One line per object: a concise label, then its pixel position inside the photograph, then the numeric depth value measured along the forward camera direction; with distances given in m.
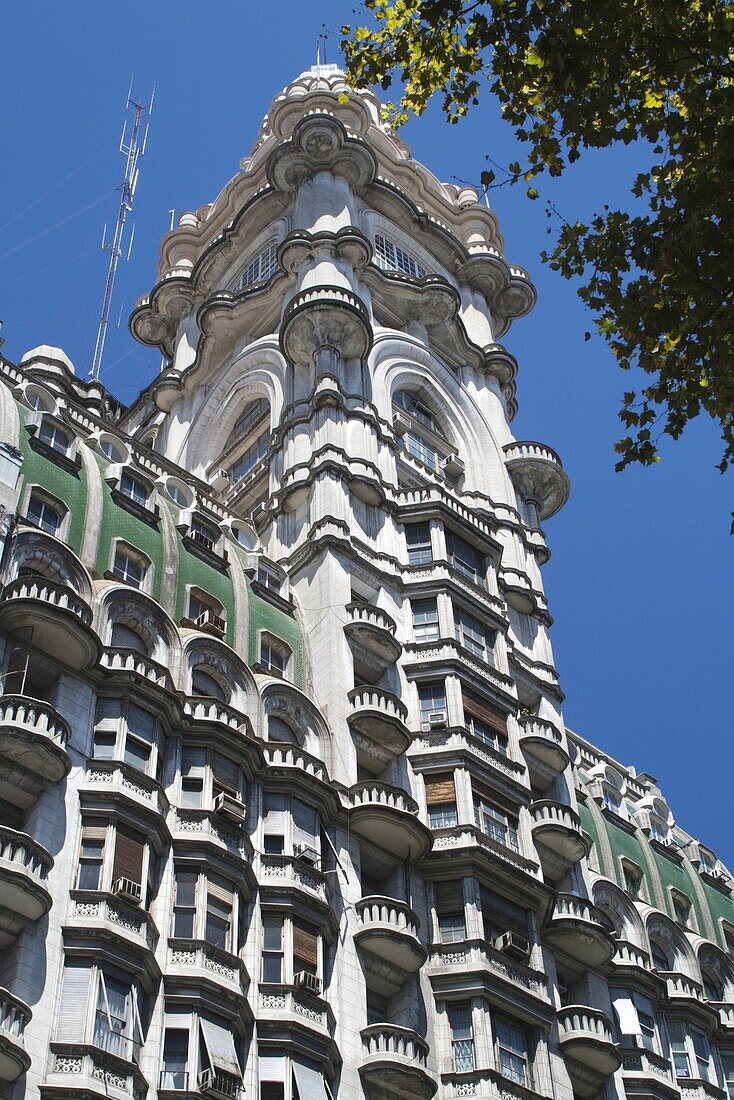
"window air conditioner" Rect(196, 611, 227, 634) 48.09
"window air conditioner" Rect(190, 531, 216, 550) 51.79
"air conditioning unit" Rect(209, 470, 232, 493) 68.12
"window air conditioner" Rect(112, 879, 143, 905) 36.72
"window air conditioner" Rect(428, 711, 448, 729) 51.22
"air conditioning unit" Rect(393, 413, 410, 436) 67.94
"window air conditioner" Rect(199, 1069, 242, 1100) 34.44
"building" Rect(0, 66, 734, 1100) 37.09
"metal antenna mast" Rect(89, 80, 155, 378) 84.88
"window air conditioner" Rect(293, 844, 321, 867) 42.62
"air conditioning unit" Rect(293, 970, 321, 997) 39.19
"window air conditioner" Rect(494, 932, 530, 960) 45.56
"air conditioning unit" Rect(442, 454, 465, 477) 70.25
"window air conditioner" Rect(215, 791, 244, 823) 41.44
